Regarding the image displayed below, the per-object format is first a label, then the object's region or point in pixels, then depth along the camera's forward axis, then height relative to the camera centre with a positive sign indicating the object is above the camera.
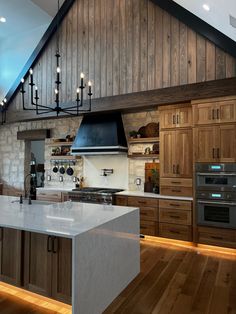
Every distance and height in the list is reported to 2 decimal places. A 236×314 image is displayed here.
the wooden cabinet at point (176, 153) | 4.20 +0.26
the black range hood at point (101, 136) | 4.88 +0.67
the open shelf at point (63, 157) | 5.81 +0.24
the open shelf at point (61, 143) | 5.79 +0.59
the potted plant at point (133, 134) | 5.02 +0.72
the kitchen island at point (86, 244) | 1.84 -0.73
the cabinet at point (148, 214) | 4.32 -0.89
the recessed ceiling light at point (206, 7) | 3.32 +2.36
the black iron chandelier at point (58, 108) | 2.95 +1.24
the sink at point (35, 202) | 3.11 -0.50
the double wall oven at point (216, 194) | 3.74 -0.45
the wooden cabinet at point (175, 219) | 4.05 -0.94
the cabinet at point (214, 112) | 3.76 +0.94
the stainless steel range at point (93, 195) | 4.63 -0.59
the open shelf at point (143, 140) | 4.73 +0.57
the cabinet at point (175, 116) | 4.22 +0.96
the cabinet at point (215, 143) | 3.74 +0.41
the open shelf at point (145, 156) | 4.80 +0.24
